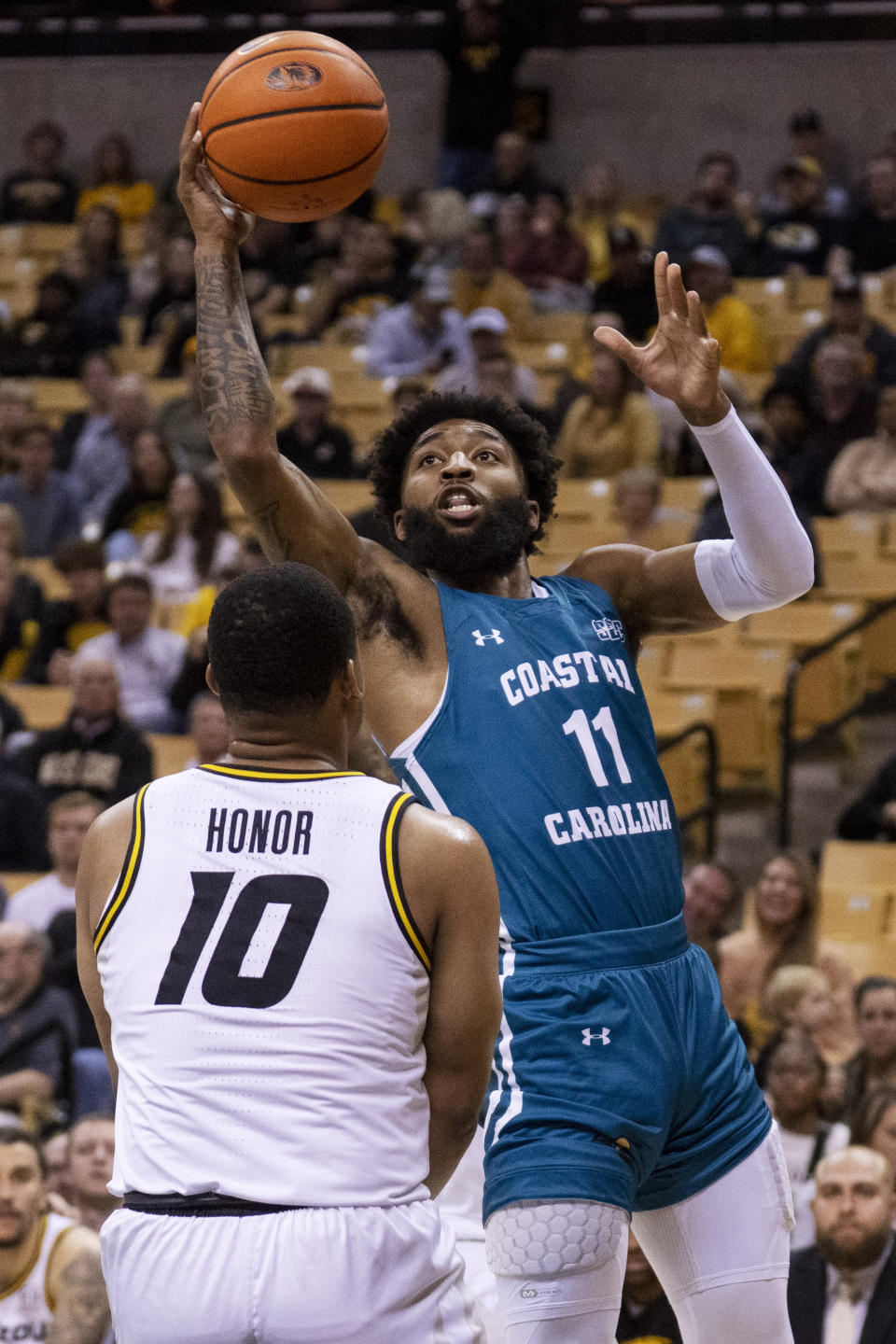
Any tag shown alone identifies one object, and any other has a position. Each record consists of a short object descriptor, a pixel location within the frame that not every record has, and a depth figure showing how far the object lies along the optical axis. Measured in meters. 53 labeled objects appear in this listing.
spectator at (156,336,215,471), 21.41
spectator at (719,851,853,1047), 13.85
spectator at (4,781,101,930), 14.80
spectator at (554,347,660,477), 19.66
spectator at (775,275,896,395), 20.55
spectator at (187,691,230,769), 15.44
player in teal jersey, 6.26
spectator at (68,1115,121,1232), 11.47
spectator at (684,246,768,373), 22.09
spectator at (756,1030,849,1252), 12.08
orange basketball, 7.45
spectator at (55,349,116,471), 22.25
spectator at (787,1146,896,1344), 10.40
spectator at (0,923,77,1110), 13.53
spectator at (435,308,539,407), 19.52
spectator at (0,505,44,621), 18.58
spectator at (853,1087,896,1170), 11.52
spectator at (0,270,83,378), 25.02
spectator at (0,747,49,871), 15.71
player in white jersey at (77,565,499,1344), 4.84
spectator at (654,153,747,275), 23.95
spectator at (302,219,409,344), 24.41
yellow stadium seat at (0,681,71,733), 17.95
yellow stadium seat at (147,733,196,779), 16.45
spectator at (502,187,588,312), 24.52
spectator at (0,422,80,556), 20.70
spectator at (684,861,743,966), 14.08
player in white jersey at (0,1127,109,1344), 10.56
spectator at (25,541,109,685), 18.17
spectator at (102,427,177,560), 19.61
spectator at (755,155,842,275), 24.50
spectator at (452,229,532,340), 23.25
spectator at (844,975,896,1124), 12.37
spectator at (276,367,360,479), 20.47
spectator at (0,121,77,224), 28.80
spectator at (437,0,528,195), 27.39
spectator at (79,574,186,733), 17.41
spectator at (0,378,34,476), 21.48
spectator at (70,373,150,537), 21.17
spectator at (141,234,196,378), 24.06
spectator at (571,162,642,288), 25.37
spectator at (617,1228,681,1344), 10.45
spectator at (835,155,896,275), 23.78
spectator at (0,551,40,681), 18.50
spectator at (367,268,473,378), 22.08
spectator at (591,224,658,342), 22.53
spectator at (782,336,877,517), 19.22
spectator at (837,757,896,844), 15.97
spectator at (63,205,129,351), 25.59
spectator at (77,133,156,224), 28.98
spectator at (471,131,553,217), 26.09
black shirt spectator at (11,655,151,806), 15.73
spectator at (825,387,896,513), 18.91
